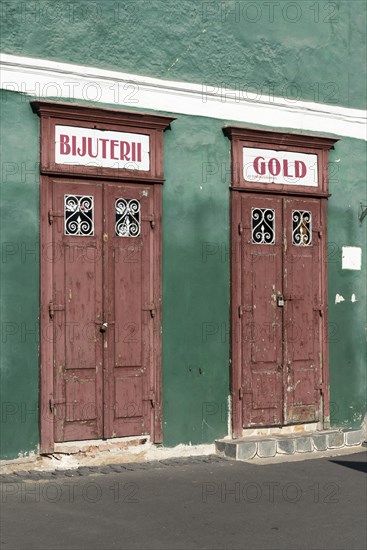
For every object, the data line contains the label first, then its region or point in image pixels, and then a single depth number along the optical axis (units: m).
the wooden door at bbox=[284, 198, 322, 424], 13.29
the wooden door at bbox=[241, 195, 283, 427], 12.93
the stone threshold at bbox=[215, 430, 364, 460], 12.45
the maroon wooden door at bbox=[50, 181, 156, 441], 11.51
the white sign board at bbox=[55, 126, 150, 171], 11.52
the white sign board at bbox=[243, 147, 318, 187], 13.04
